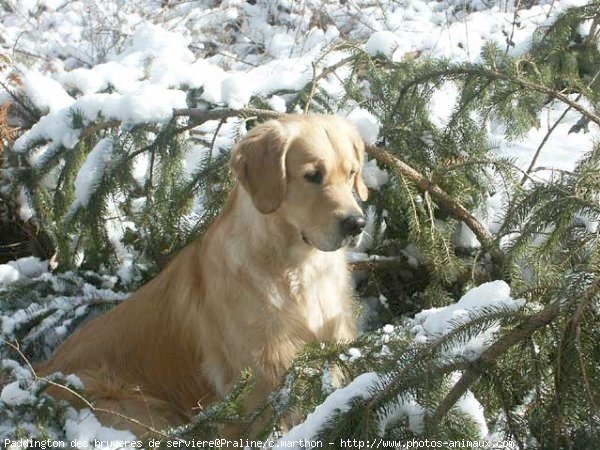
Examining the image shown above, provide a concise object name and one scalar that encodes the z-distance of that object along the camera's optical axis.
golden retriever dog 3.64
